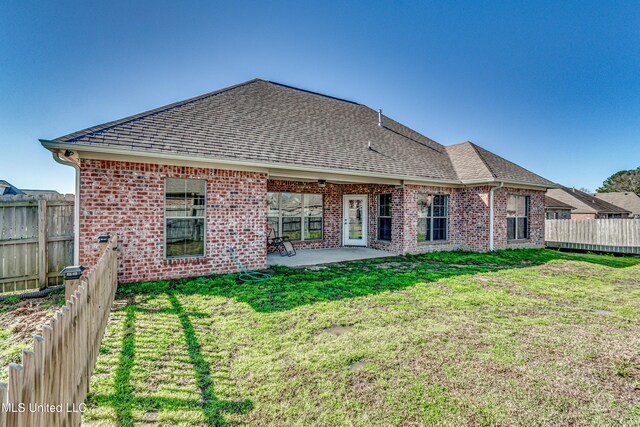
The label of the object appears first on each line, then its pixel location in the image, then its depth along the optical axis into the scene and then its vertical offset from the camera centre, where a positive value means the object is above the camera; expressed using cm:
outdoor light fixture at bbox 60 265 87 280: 342 -71
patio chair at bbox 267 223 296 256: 1055 -109
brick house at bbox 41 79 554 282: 636 +100
